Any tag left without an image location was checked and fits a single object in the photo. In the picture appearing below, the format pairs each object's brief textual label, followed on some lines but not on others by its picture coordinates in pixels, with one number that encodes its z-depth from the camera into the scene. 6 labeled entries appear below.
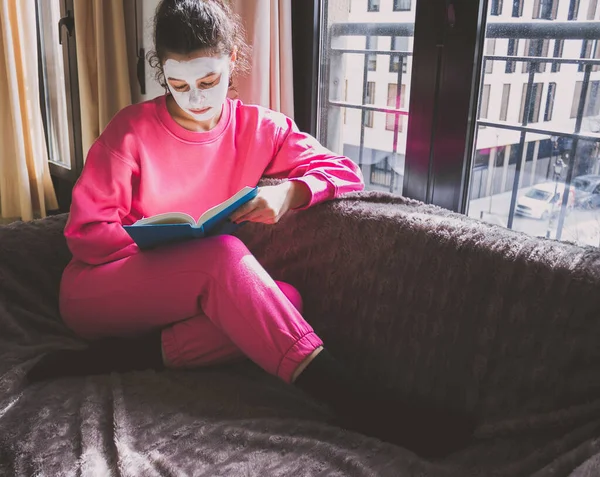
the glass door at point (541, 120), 1.47
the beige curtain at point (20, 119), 2.91
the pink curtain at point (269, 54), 1.88
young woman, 1.20
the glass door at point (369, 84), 1.86
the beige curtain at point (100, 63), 2.54
